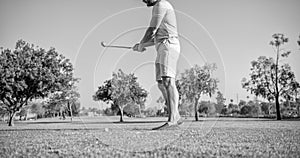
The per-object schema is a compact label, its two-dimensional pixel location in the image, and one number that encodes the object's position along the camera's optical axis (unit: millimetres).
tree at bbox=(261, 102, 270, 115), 127250
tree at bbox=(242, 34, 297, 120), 46375
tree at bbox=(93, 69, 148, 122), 18148
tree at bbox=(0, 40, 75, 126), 29297
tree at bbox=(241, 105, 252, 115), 112438
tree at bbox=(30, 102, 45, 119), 134125
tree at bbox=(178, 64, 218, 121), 16625
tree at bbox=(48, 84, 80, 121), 34812
